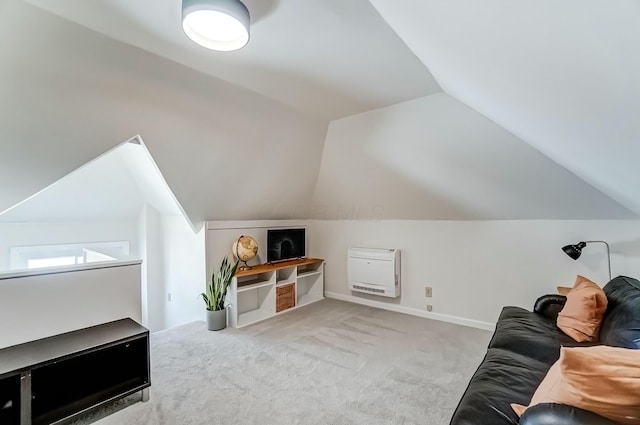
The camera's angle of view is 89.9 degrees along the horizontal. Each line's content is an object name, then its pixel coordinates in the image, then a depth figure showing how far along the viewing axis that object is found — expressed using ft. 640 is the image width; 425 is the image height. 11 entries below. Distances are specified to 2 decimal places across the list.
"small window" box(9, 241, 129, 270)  12.59
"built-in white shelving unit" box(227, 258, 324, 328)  12.53
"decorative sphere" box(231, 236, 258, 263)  13.14
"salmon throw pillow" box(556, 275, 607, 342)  7.25
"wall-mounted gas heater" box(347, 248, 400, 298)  13.98
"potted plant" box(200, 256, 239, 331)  11.89
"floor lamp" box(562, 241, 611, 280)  9.89
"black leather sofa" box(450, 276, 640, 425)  3.76
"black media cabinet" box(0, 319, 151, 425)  5.92
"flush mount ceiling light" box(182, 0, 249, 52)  4.97
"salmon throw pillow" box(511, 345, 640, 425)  3.33
